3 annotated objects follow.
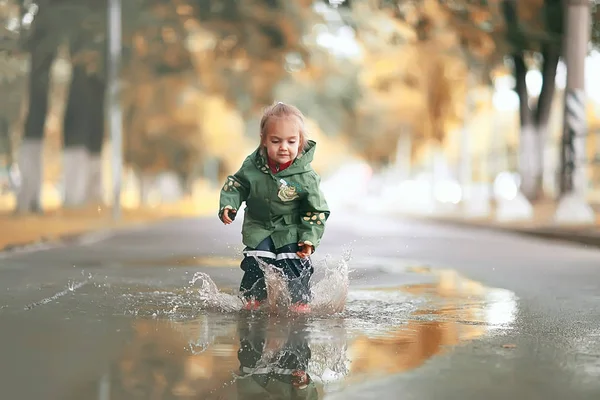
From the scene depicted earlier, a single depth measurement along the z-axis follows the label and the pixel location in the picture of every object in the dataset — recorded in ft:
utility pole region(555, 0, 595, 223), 86.33
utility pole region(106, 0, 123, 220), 112.72
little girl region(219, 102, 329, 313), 29.53
